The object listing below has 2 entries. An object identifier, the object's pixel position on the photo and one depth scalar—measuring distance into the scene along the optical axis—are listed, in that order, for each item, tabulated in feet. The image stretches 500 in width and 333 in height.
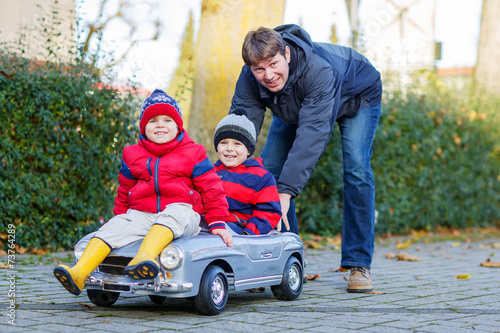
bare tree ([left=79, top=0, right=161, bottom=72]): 21.34
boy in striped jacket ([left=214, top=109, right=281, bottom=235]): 13.39
